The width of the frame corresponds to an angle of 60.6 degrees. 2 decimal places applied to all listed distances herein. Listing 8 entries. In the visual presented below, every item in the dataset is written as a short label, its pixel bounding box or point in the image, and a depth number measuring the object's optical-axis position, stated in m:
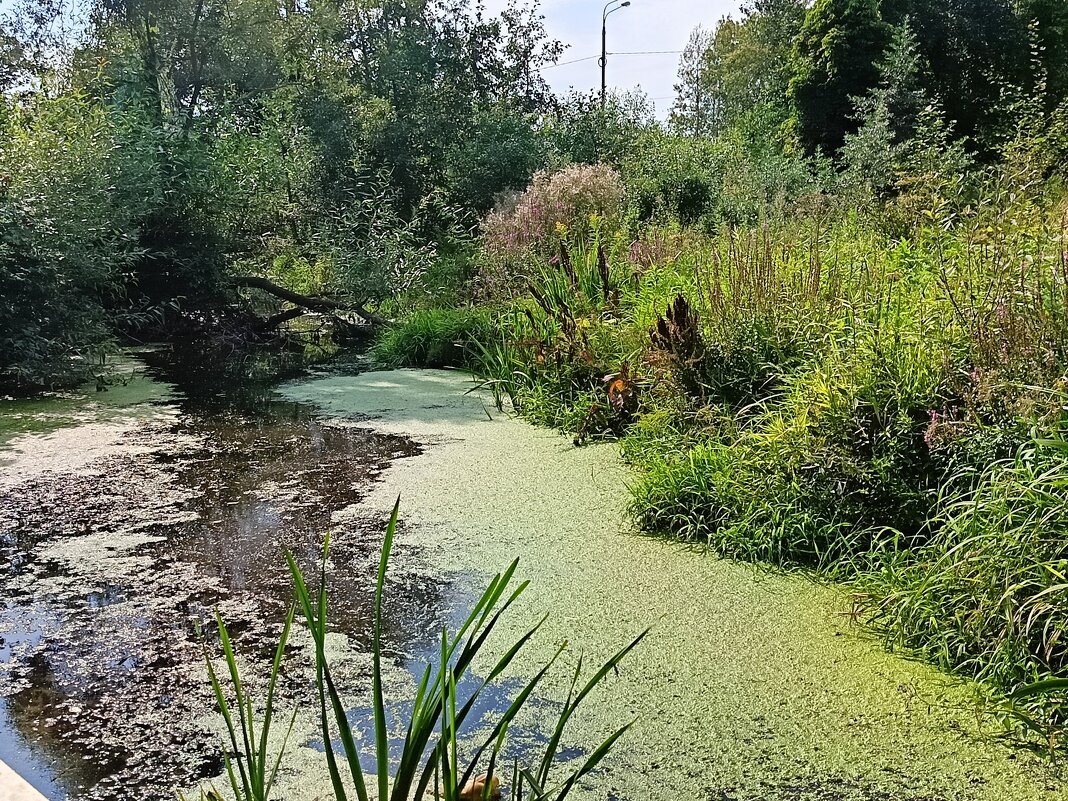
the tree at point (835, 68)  14.37
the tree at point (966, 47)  15.52
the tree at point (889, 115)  10.23
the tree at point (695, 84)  32.38
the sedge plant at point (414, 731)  1.16
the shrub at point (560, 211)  6.89
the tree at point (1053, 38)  15.59
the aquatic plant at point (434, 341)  7.31
